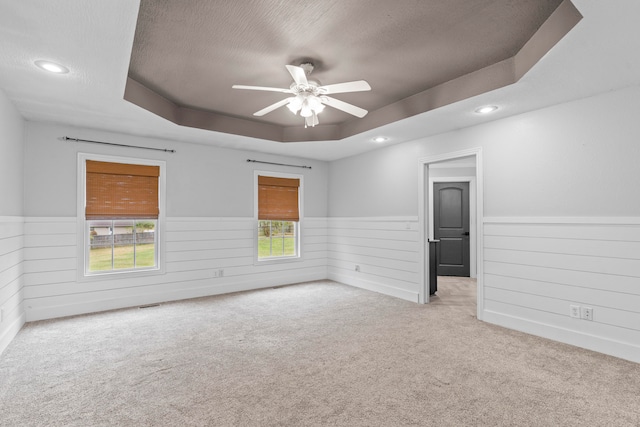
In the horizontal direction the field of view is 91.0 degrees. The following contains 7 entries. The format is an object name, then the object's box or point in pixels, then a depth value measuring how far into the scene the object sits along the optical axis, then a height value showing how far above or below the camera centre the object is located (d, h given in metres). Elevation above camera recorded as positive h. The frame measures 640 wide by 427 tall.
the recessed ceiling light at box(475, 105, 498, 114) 3.25 +1.15
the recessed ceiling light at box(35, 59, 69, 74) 2.33 +1.16
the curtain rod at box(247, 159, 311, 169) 5.29 +0.98
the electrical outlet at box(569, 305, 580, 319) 2.99 -0.89
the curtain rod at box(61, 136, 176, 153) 3.84 +0.99
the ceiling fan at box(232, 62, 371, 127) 2.46 +1.06
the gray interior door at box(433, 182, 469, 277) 6.53 -0.16
